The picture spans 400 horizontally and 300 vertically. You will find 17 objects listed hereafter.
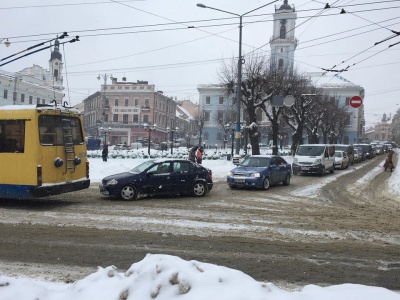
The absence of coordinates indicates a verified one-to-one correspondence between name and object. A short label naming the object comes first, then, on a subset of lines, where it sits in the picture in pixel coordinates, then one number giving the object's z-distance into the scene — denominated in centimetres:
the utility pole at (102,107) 8116
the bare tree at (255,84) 3183
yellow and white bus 1048
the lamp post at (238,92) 2347
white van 2328
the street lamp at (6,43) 1820
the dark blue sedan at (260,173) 1612
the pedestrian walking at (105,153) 2839
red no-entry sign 1836
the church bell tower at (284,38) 6662
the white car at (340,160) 2966
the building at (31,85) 6064
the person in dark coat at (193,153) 2464
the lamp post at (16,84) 5948
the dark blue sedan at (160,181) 1266
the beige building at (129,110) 8081
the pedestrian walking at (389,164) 2682
